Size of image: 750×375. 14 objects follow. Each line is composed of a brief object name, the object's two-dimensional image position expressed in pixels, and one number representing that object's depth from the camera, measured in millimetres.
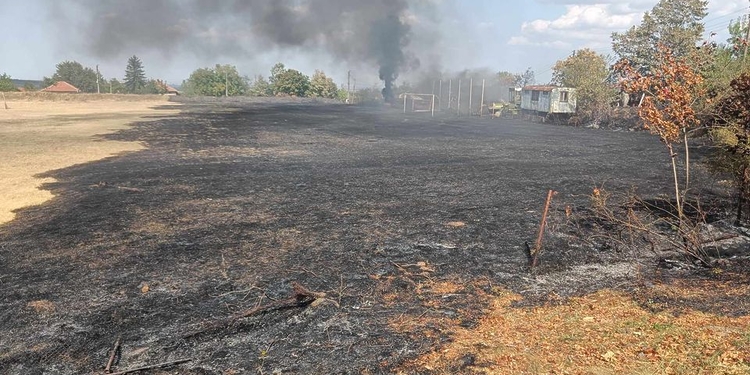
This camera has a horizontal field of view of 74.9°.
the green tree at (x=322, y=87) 91500
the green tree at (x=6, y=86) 65519
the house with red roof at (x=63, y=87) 99762
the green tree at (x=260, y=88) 98375
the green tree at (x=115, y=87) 100775
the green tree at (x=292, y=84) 87250
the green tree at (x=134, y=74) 128625
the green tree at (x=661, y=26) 46469
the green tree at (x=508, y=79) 94900
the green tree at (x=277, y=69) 99825
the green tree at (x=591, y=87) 40000
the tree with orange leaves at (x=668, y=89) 8328
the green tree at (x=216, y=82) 97925
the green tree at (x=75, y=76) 119825
